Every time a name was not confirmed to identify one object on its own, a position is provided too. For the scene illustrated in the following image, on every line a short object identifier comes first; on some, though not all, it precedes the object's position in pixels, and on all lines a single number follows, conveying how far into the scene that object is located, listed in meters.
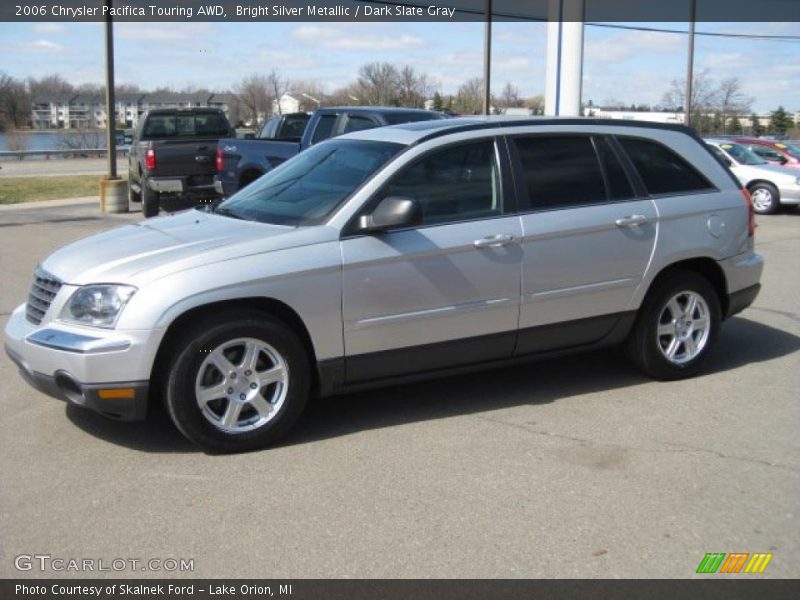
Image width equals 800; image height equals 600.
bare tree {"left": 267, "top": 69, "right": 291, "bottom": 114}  49.97
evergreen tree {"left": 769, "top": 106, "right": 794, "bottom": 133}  70.56
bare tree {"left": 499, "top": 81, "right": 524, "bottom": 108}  49.89
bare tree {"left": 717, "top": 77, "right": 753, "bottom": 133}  50.81
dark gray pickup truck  15.06
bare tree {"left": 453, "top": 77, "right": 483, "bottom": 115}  46.22
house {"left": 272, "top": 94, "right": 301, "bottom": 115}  58.68
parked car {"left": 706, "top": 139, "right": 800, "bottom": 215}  18.70
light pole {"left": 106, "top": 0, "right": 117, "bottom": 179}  16.81
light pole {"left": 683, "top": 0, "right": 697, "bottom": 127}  29.94
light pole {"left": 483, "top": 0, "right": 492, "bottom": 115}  21.74
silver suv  4.50
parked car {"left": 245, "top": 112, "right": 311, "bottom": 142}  15.84
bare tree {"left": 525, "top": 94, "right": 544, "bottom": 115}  53.56
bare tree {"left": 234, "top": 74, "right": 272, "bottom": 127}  51.78
